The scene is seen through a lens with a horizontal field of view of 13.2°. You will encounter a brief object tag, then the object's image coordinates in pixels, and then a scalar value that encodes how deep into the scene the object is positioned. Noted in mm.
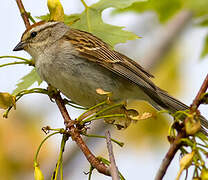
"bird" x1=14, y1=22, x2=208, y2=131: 6695
